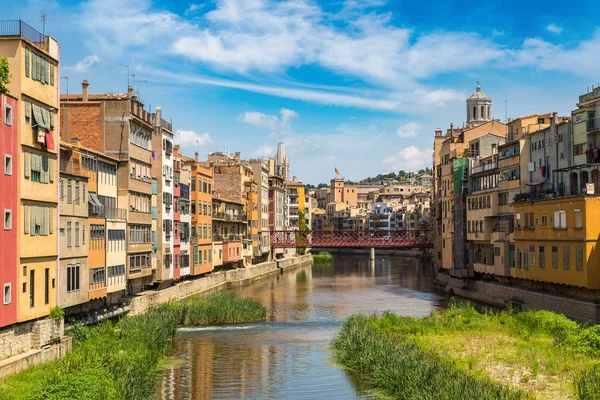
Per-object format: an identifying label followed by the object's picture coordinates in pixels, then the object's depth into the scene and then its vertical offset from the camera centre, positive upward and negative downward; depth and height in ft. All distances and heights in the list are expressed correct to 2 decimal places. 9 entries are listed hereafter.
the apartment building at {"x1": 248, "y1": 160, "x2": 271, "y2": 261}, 344.20 +12.58
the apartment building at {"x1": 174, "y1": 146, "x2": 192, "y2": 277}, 204.33 +5.54
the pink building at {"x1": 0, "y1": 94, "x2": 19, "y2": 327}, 94.02 +4.30
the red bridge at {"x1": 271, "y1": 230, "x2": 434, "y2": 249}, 358.64 -3.17
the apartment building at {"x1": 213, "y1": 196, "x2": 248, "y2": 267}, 260.42 +2.81
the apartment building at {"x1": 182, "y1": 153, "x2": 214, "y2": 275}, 223.30 +6.14
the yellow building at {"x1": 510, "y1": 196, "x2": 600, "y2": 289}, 140.87 -1.47
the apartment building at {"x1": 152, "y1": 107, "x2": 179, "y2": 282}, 183.62 +10.23
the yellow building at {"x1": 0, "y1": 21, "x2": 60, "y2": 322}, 99.50 +9.71
